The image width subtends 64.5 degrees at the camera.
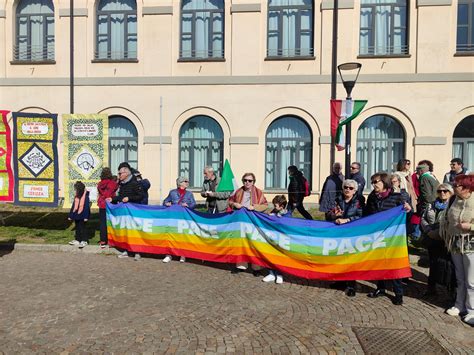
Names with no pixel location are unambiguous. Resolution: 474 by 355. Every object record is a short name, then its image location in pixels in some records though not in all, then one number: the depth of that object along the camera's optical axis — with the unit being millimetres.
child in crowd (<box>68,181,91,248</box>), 8711
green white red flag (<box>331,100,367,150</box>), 9055
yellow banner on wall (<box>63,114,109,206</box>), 9484
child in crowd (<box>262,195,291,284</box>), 6410
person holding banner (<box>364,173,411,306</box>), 5637
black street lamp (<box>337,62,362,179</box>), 8930
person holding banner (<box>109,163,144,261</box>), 8195
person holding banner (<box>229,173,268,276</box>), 6998
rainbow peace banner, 5617
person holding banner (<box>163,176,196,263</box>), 8008
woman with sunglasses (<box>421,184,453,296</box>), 5410
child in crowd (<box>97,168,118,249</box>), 8703
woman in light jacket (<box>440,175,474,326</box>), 4684
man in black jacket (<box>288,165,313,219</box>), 10086
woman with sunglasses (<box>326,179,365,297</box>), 5770
